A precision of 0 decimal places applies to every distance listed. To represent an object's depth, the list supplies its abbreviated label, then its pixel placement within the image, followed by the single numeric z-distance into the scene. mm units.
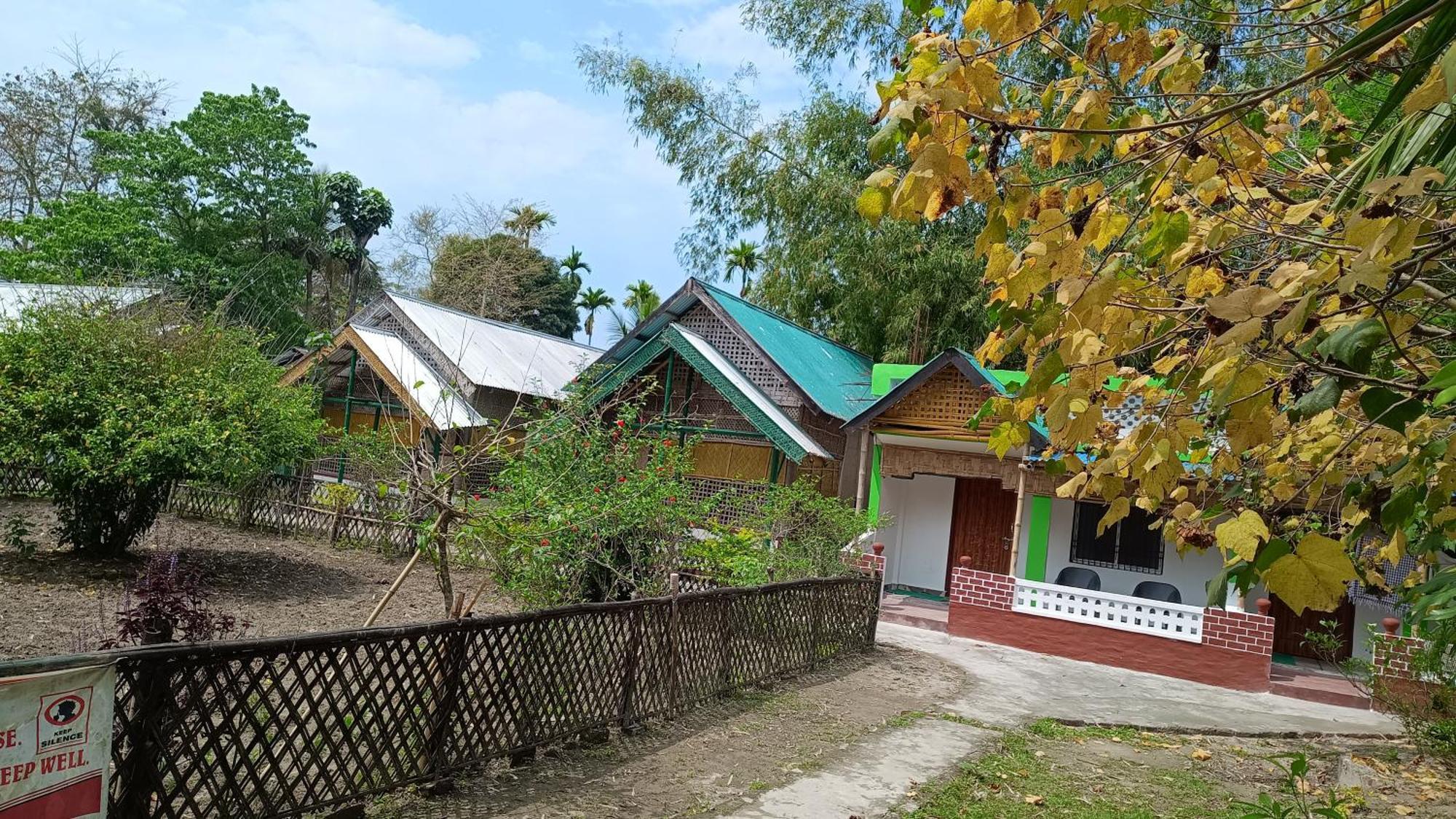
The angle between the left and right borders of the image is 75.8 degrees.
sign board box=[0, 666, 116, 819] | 3330
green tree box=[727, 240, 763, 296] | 38156
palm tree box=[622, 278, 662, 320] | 43469
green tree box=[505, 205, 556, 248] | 43000
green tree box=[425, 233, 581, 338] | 38688
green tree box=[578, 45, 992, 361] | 23234
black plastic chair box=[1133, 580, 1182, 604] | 14262
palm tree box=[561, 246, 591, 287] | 49156
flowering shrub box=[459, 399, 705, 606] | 7957
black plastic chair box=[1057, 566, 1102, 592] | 15156
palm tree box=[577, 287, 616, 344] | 49469
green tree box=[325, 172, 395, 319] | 40844
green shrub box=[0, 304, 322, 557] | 10906
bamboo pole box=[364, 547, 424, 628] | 6047
